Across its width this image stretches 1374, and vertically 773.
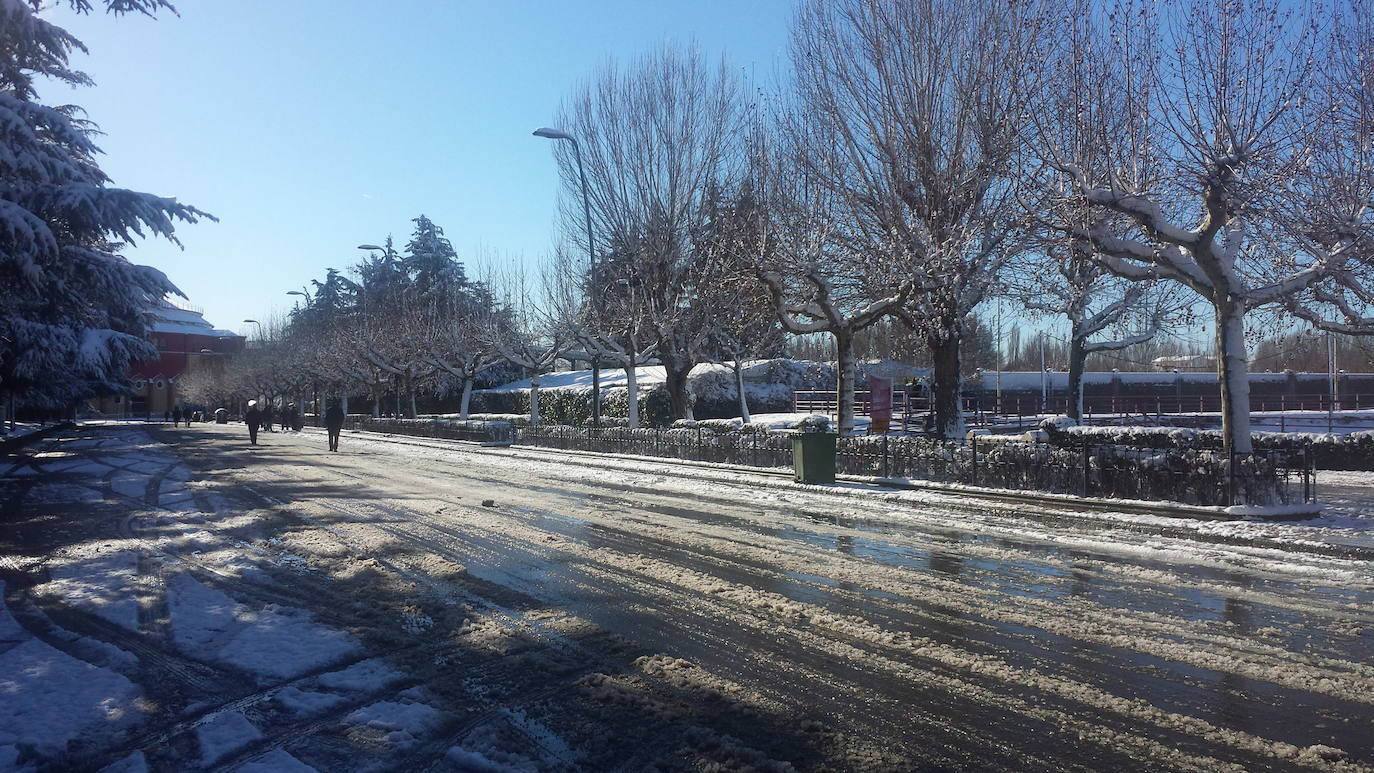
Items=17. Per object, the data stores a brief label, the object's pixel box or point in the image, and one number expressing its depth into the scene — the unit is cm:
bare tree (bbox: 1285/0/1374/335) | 1416
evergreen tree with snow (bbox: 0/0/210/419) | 1599
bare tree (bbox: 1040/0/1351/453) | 1249
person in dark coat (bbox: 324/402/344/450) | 3278
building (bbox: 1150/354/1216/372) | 9231
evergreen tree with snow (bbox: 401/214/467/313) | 6310
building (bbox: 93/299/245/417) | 9875
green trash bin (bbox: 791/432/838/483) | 1831
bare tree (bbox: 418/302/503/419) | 4288
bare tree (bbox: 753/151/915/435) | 1986
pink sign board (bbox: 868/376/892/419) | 2961
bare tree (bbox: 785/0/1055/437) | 1805
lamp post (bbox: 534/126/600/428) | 2512
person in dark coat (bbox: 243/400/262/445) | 3619
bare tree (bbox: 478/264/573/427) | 3503
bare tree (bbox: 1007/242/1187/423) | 2048
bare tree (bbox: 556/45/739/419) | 2784
